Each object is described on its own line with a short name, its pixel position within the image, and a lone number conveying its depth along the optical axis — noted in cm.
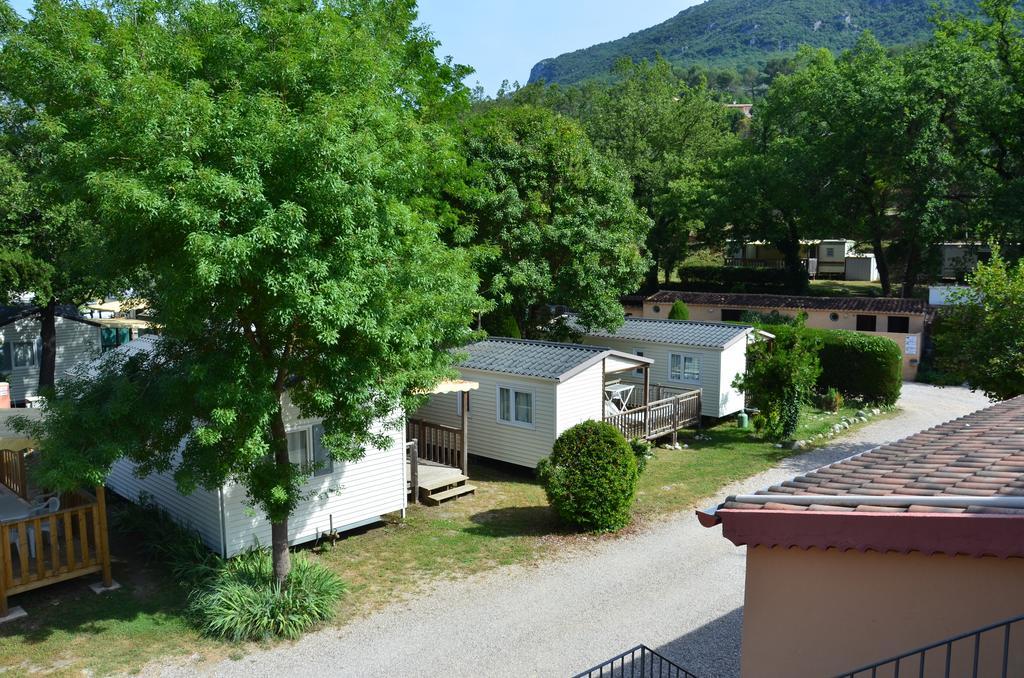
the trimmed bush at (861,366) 2602
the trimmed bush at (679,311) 3450
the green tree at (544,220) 2442
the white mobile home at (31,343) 2600
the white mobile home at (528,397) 1805
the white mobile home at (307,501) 1256
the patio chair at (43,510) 1177
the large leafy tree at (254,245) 873
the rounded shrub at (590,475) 1434
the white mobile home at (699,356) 2325
